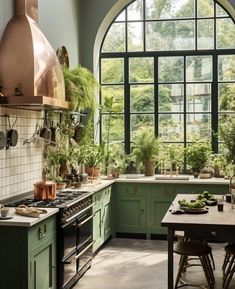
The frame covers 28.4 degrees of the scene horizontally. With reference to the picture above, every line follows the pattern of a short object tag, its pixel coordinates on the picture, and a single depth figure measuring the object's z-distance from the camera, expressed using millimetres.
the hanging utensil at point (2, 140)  4148
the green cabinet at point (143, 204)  6488
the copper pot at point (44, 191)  4441
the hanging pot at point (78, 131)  6145
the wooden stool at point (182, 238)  4699
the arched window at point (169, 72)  7016
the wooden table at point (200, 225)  3688
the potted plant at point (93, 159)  6441
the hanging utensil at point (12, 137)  4312
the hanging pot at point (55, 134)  5426
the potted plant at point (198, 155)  6688
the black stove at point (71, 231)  4059
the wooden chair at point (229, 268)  4391
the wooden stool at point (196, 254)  4207
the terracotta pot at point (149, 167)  6895
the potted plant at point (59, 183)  5278
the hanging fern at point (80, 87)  5406
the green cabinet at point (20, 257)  3457
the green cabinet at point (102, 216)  5551
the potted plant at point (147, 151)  6855
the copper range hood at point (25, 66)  4020
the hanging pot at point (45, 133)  5078
